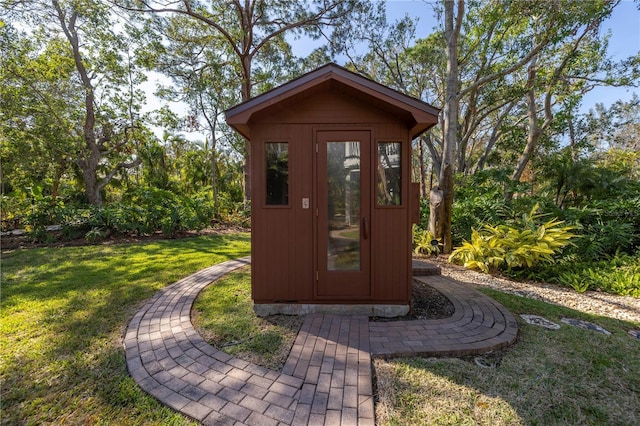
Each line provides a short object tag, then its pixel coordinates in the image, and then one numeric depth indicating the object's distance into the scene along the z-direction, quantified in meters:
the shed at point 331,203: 3.37
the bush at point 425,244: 6.88
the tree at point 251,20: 10.63
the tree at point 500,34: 6.81
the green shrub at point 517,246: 5.07
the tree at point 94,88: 10.50
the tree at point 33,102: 9.37
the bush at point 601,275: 4.51
